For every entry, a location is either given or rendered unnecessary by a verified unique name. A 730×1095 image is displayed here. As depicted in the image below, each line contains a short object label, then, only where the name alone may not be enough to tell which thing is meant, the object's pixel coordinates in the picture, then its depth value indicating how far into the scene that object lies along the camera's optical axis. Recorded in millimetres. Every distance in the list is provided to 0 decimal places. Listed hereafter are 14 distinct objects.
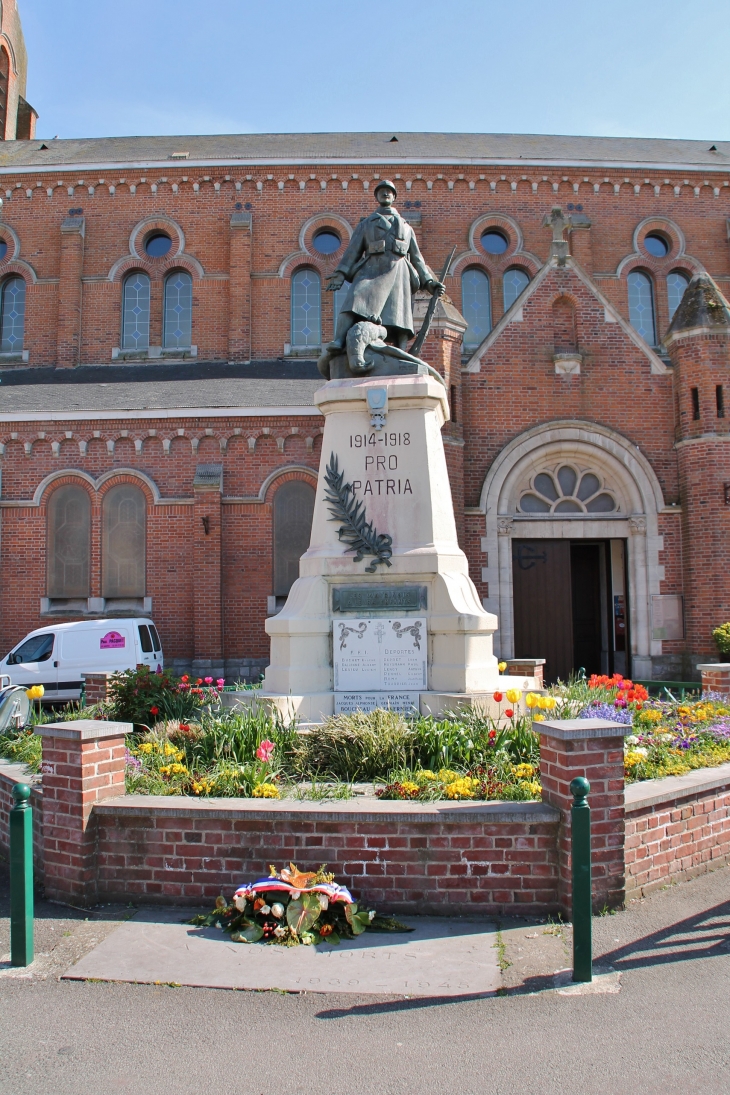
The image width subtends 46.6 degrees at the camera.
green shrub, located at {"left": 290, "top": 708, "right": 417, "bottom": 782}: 6227
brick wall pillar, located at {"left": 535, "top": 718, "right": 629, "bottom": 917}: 4922
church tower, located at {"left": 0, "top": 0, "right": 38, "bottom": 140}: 28531
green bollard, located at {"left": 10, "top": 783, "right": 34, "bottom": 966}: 4352
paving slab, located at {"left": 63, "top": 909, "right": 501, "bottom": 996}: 4094
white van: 15781
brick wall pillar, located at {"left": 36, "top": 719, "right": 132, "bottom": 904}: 5188
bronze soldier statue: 8547
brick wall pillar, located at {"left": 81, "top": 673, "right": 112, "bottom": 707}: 10102
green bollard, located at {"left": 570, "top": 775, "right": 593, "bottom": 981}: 4035
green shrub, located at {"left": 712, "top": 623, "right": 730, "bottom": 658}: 15812
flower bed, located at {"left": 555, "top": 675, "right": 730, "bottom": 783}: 6207
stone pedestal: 7523
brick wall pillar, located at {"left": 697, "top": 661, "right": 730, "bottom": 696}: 10055
